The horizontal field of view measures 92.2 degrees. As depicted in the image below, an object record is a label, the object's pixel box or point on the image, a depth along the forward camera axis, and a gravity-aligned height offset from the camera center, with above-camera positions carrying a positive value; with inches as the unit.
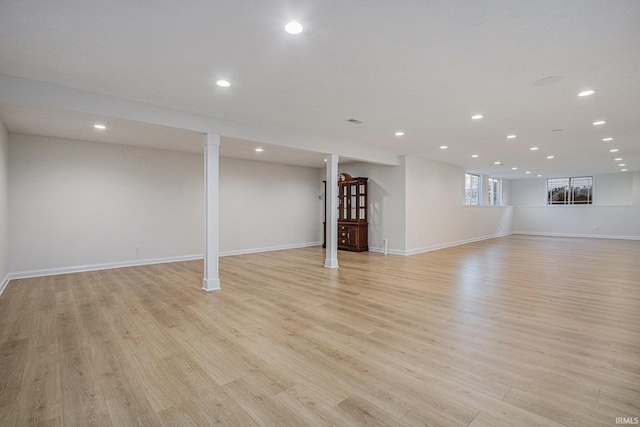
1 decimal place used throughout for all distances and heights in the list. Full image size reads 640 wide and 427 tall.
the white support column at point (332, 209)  251.4 +2.1
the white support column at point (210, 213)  183.9 -0.6
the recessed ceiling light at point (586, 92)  140.7 +54.7
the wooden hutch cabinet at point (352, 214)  340.8 -2.9
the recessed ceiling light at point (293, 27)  90.4 +55.5
